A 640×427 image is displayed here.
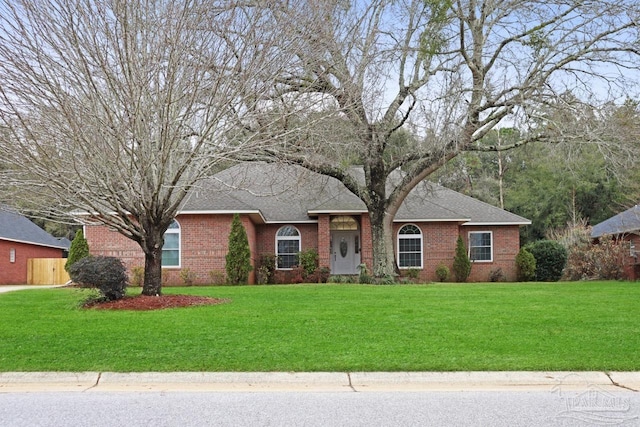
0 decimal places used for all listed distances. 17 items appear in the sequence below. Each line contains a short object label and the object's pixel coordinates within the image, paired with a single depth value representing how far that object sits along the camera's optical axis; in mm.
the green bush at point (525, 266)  28672
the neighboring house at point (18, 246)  31583
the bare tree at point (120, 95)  11656
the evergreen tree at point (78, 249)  23969
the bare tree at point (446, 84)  16797
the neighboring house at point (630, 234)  28470
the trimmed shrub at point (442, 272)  27828
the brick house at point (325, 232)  24938
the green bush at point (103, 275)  13430
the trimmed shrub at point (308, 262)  26828
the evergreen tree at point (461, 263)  27875
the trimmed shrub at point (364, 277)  23984
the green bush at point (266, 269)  26797
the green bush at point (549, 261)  29297
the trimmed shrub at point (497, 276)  28969
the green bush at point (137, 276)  24078
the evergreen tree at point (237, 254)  24156
